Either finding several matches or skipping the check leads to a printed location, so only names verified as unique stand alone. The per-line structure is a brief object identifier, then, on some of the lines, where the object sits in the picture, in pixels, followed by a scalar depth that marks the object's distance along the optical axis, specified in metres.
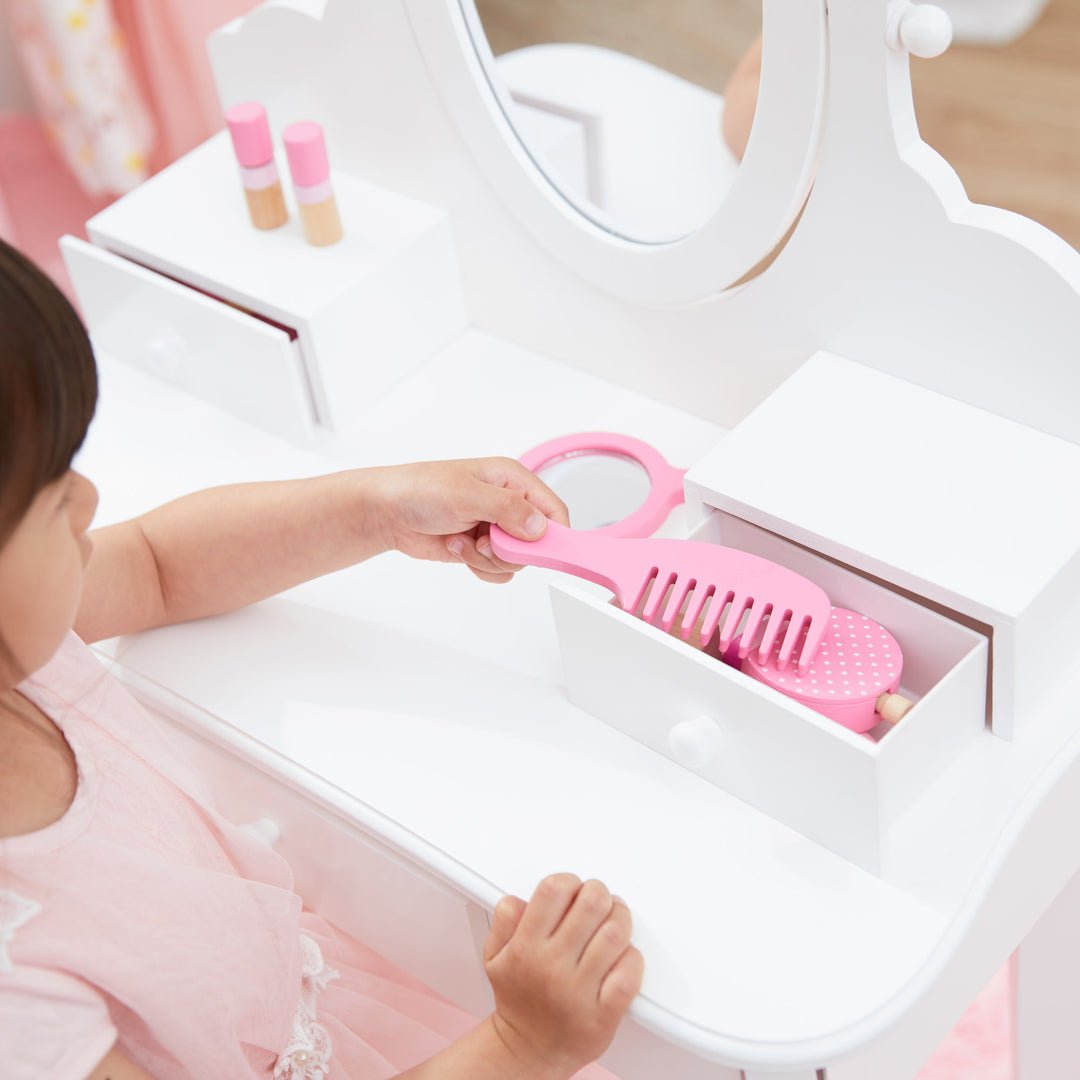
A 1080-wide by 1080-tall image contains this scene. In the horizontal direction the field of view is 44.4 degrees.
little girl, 0.52
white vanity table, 0.63
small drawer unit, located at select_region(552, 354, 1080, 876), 0.61
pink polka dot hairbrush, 0.65
